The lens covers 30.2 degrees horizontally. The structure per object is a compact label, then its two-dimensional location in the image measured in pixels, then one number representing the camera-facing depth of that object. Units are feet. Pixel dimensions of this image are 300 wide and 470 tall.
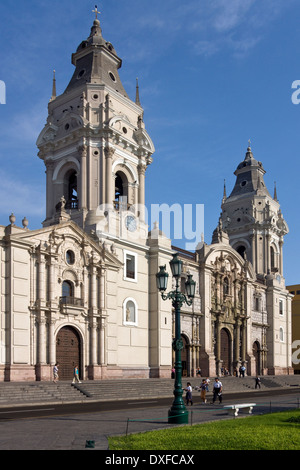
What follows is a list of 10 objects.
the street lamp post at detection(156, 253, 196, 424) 65.31
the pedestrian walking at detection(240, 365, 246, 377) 191.52
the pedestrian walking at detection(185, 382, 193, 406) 97.35
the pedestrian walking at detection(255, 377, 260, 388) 164.96
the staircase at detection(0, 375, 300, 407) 103.30
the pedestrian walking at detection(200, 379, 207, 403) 101.95
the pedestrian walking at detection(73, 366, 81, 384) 123.54
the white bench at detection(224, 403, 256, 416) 73.36
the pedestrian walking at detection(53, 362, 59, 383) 122.74
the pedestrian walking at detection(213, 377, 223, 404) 98.78
